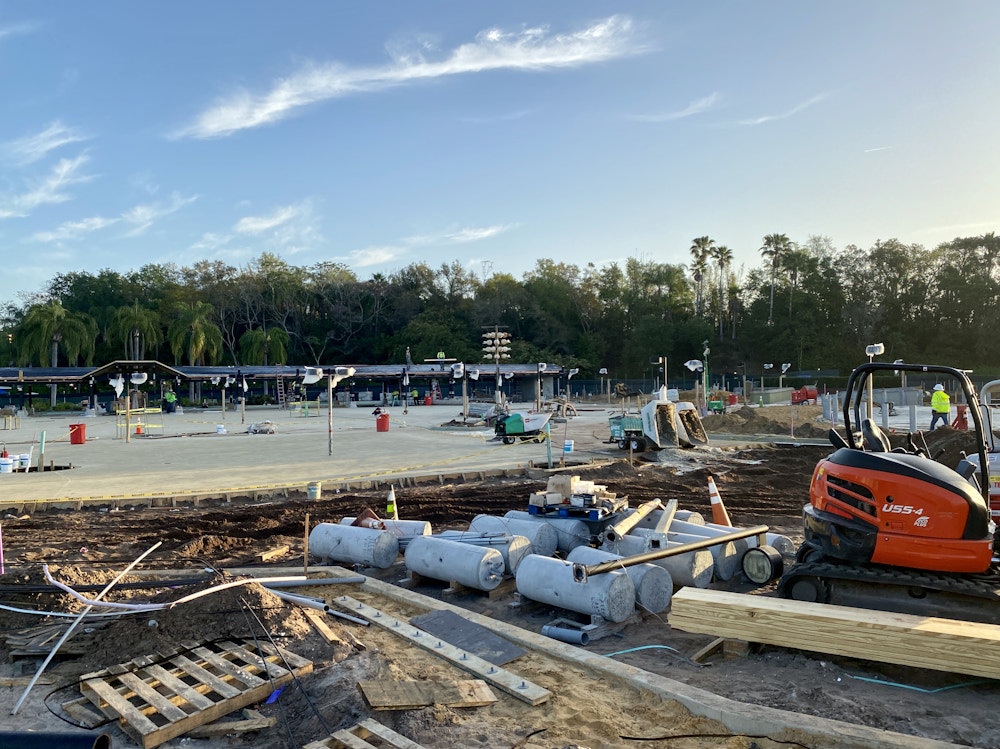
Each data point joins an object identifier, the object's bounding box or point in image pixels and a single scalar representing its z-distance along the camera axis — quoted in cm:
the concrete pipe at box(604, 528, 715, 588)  759
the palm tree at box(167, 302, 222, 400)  6862
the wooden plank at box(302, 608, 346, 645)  609
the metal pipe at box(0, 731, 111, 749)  314
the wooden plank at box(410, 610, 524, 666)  588
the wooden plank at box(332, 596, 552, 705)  504
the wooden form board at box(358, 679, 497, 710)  485
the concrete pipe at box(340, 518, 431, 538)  961
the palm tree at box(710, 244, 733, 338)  9250
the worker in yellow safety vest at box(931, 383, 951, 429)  2156
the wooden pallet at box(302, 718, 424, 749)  427
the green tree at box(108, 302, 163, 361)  6775
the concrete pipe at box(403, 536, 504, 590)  773
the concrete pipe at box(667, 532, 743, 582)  800
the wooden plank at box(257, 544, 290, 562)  980
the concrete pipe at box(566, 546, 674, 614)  705
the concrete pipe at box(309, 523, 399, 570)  892
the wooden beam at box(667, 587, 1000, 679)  503
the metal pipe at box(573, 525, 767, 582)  664
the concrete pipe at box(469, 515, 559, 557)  874
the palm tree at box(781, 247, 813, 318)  8294
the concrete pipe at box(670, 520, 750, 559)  843
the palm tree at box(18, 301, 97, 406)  6053
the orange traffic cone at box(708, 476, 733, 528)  1026
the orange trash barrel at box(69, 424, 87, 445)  2602
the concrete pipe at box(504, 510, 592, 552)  897
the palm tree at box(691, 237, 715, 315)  9188
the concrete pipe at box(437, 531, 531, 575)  808
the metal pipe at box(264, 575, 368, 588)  771
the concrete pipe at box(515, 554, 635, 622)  666
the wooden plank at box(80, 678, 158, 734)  456
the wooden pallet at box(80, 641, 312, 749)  466
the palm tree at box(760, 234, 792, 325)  8512
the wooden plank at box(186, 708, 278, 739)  469
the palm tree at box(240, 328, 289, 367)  7425
